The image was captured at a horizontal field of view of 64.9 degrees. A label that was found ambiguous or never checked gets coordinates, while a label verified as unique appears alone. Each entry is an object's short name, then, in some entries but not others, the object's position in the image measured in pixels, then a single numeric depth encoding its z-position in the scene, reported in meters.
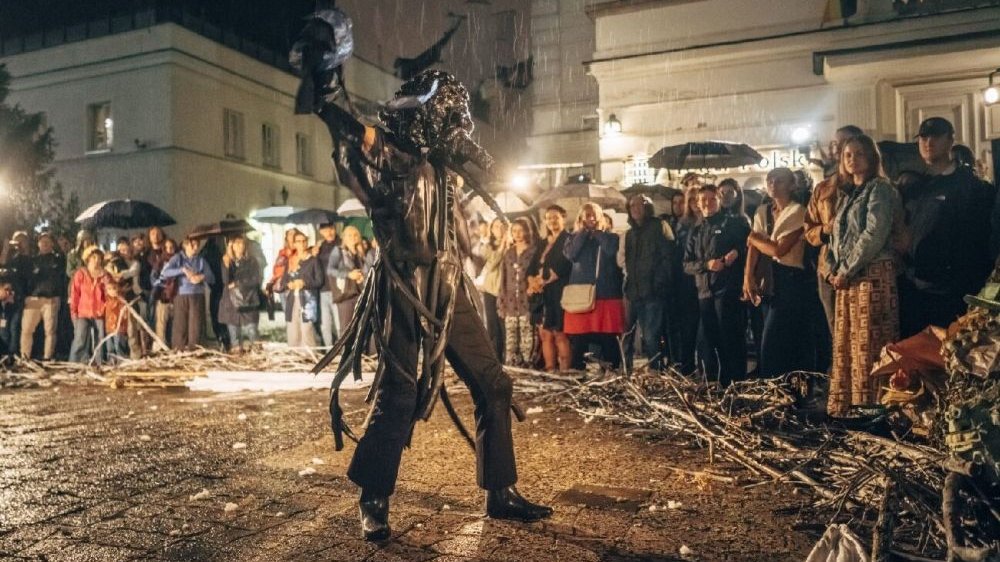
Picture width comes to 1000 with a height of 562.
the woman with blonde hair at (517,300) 10.54
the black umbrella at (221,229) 14.52
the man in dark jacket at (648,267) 9.41
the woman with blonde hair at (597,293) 9.70
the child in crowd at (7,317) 13.41
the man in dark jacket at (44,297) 13.45
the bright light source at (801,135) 16.84
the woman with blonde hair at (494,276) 10.70
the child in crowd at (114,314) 13.05
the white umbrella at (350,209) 18.03
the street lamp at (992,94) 14.38
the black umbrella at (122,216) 16.14
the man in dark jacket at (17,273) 13.47
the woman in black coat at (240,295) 13.01
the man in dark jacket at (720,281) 8.21
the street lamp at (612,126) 18.73
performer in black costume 3.89
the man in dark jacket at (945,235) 6.02
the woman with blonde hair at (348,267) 11.91
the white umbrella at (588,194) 13.88
